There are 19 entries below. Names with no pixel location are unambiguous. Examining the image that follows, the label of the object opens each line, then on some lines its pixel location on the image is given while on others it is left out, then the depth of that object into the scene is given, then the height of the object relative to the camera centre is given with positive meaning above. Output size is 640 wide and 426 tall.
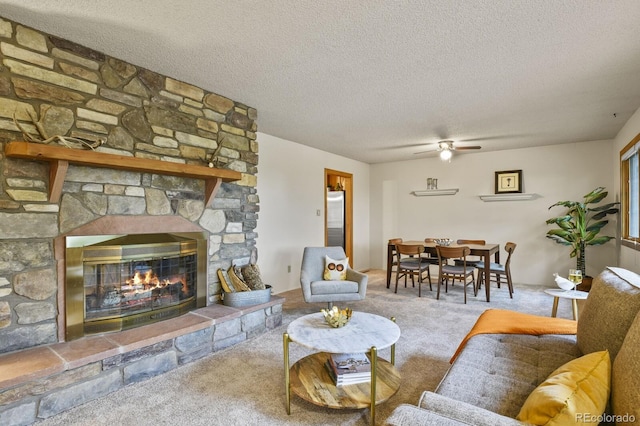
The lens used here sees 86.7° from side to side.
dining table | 4.68 -0.59
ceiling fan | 4.86 +0.94
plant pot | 4.83 -1.05
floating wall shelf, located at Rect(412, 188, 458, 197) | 6.49 +0.40
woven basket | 3.24 -0.82
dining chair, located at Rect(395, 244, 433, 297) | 4.99 -0.79
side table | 2.81 -0.70
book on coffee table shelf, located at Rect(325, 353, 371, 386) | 2.10 -1.00
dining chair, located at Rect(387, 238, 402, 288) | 5.43 -0.51
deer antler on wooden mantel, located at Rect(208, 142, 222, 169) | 3.21 +0.53
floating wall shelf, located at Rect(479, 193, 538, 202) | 5.73 +0.26
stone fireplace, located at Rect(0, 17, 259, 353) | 2.16 +0.24
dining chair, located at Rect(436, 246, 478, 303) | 4.66 -0.81
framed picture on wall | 5.84 +0.53
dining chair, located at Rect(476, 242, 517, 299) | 4.84 -0.81
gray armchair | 3.86 -0.86
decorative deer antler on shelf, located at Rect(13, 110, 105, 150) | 2.16 +0.50
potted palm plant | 4.93 -0.21
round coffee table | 1.93 -1.01
